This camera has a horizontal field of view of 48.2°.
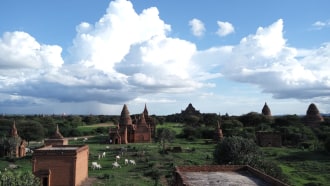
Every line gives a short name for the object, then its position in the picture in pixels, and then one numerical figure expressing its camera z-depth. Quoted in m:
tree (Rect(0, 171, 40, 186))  18.28
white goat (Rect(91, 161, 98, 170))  36.03
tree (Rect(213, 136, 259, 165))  30.11
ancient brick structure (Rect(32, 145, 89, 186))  28.19
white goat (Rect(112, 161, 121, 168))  36.88
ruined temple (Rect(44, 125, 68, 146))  45.94
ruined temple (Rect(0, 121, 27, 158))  44.53
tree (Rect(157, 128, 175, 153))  53.26
